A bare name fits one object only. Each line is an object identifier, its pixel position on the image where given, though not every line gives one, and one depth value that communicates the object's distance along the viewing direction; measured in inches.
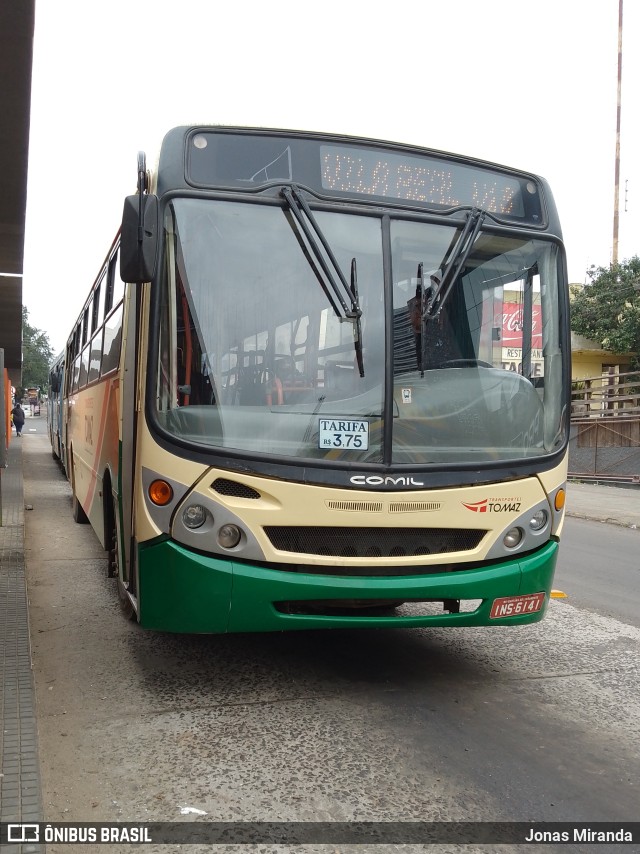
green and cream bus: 177.3
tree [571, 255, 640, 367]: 1176.8
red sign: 207.2
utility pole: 1218.0
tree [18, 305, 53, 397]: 3256.4
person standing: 1632.6
